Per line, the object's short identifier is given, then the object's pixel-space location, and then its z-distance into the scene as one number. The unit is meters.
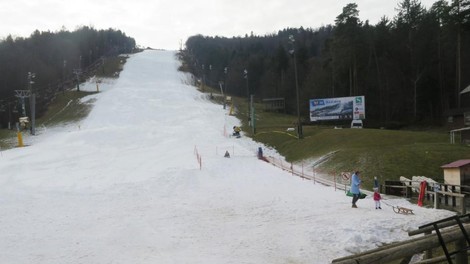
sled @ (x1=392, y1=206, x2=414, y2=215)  17.32
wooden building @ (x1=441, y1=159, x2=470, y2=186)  20.16
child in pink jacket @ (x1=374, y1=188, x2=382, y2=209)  18.27
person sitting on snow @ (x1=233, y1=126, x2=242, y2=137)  52.97
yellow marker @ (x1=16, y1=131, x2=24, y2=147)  48.78
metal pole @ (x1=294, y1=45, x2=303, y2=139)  45.12
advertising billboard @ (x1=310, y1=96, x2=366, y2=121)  55.62
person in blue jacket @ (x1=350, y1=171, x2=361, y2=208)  18.72
